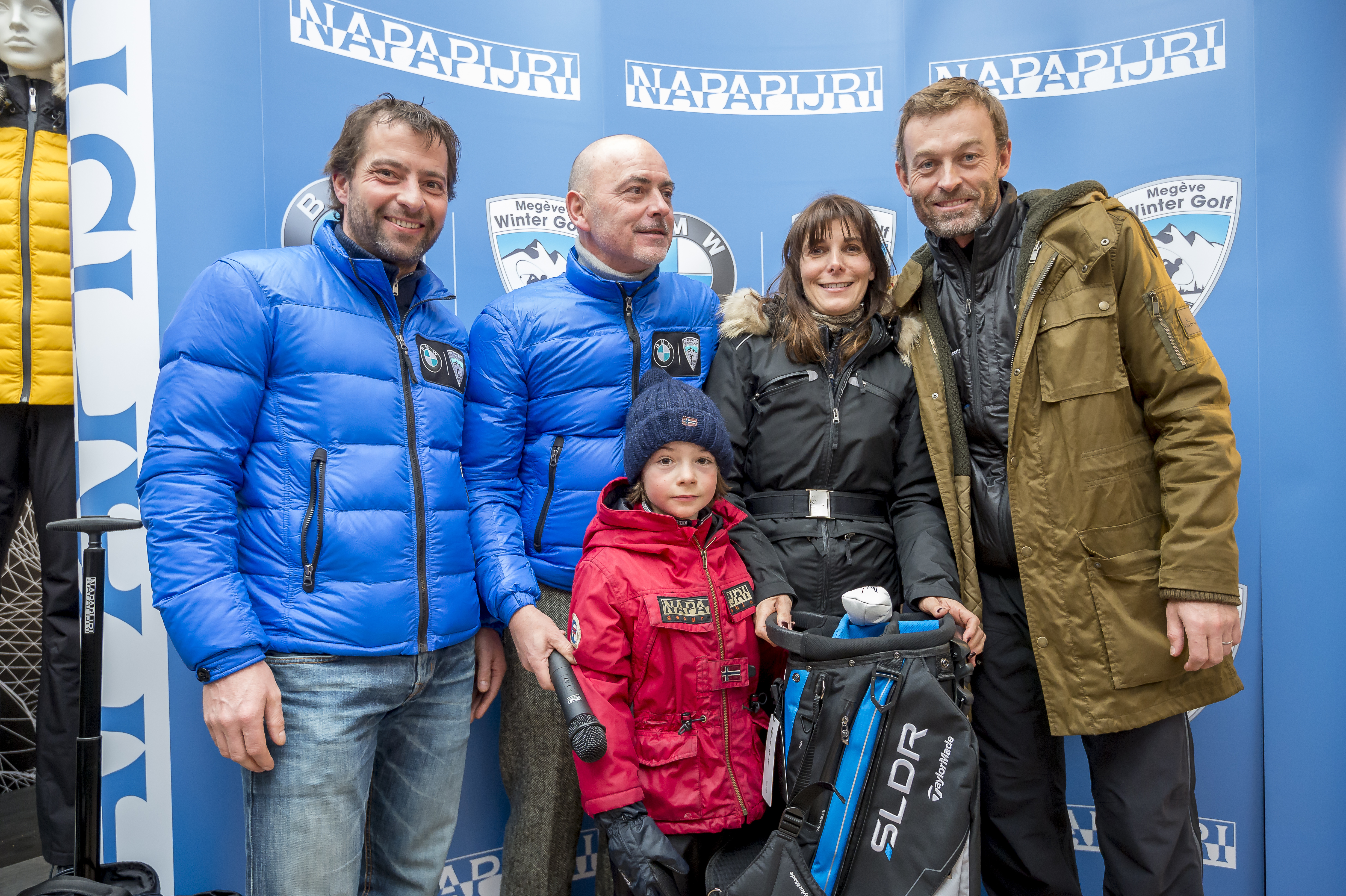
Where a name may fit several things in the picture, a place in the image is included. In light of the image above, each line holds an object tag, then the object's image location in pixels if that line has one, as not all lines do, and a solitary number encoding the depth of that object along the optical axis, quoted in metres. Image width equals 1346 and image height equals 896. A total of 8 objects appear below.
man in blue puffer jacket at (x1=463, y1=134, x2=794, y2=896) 2.05
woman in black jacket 1.96
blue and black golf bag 1.58
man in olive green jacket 1.84
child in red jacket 1.74
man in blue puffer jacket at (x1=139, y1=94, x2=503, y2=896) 1.53
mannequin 2.37
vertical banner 2.15
